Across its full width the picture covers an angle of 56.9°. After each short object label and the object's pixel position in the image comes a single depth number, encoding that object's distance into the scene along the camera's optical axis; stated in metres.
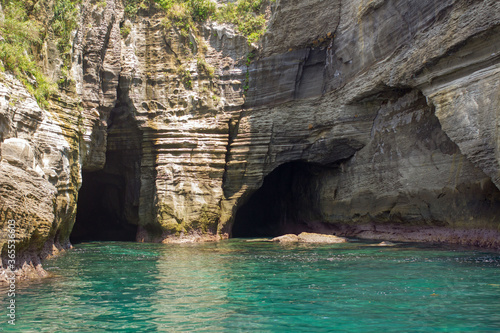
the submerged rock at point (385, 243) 15.01
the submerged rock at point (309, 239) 16.93
